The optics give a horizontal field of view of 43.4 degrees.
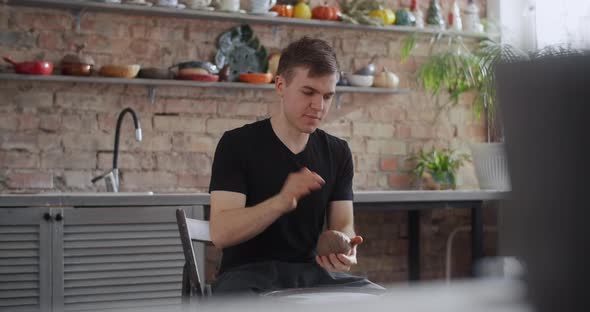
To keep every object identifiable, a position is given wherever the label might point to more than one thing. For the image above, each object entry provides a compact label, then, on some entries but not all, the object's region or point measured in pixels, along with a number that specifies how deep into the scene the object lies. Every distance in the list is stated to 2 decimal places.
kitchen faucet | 3.37
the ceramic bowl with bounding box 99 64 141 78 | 3.44
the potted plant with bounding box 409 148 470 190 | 3.94
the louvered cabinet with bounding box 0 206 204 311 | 2.81
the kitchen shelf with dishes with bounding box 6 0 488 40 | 3.45
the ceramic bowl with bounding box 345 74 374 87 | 3.91
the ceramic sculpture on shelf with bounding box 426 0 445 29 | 4.12
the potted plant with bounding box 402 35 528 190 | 3.71
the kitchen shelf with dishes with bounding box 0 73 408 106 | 3.36
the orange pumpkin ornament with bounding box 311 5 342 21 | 3.87
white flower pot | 3.65
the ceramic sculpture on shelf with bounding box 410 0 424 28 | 4.08
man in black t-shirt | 1.85
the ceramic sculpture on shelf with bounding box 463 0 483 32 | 4.20
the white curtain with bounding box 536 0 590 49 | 3.95
